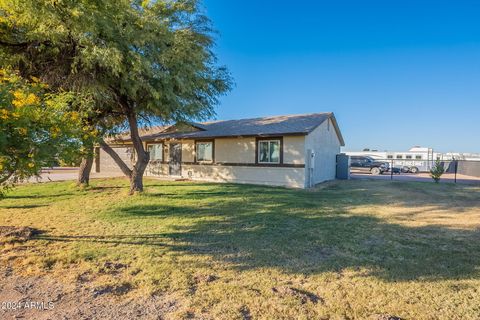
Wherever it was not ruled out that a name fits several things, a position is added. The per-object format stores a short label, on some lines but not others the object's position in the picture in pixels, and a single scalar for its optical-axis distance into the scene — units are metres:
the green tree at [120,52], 7.05
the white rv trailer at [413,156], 31.17
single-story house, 14.12
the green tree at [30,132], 4.00
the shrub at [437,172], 17.20
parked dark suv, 26.52
